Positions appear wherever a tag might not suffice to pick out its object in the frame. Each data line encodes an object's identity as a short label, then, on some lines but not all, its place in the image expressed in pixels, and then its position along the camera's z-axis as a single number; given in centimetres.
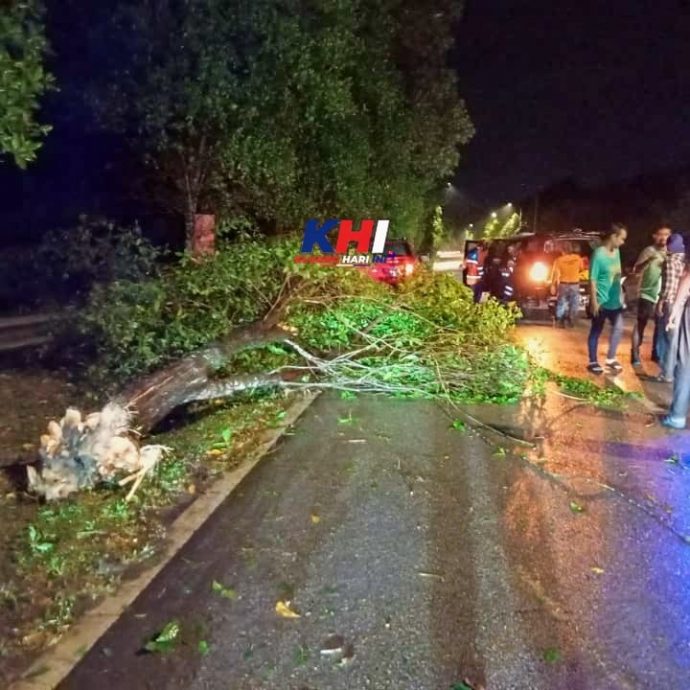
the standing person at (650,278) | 1062
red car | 1542
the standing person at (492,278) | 1762
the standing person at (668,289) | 982
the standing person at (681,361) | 761
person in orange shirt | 1478
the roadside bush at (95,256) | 842
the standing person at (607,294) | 1023
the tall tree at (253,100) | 1023
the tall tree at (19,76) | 492
